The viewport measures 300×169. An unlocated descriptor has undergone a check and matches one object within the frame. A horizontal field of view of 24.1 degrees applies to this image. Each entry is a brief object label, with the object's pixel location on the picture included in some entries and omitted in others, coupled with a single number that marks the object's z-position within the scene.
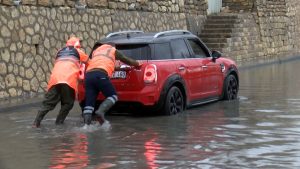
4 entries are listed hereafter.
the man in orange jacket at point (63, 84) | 11.52
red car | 12.23
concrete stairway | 27.98
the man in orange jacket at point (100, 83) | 11.30
